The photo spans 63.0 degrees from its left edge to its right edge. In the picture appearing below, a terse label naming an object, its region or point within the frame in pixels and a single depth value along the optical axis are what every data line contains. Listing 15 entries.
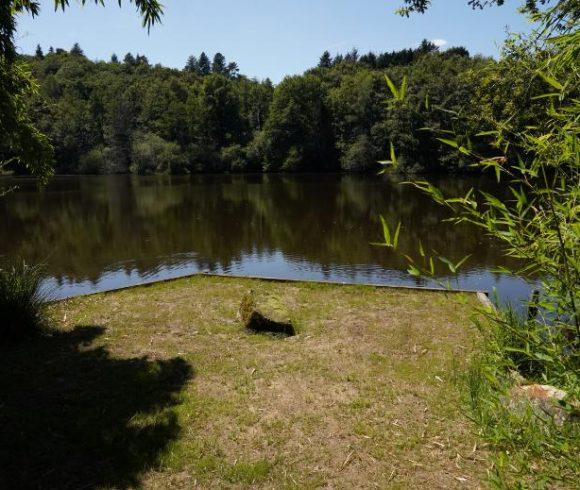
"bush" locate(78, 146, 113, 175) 70.75
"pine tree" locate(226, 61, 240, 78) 152.25
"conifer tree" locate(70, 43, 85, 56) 139.00
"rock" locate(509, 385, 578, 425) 4.92
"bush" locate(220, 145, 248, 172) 68.25
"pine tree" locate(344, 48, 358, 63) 127.45
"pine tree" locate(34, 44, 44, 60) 125.12
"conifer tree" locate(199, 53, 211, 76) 159.88
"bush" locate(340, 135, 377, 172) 60.75
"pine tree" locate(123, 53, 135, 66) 141.57
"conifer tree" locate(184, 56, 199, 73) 156.07
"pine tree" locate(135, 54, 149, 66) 130.77
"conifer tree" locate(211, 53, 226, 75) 158.88
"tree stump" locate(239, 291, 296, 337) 8.58
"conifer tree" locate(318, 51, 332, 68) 118.38
